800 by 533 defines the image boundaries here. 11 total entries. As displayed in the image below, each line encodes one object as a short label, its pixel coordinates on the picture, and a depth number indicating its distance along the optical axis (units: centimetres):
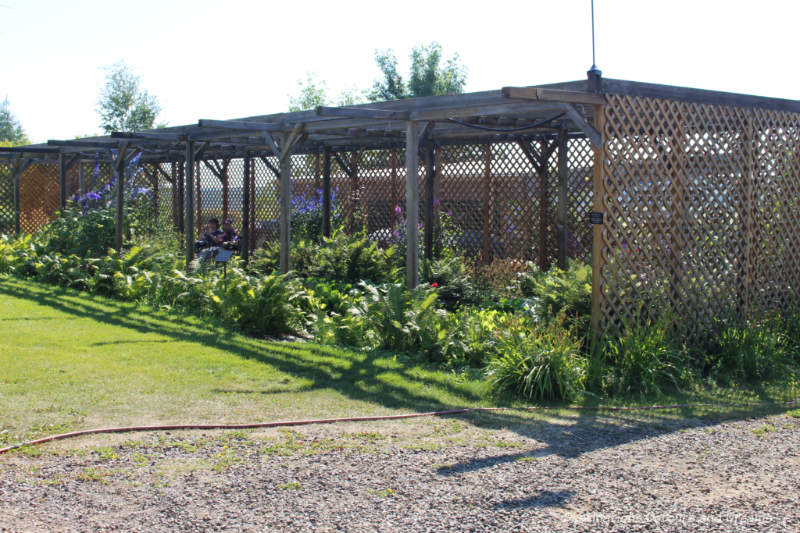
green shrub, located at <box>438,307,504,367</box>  679
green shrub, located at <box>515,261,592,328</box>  720
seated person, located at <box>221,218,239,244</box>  1301
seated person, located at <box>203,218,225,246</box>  1277
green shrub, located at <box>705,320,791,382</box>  676
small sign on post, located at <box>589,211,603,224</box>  635
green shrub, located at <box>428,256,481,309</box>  966
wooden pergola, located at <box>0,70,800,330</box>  651
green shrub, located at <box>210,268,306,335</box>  816
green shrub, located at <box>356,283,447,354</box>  712
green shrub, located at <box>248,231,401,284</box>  1109
